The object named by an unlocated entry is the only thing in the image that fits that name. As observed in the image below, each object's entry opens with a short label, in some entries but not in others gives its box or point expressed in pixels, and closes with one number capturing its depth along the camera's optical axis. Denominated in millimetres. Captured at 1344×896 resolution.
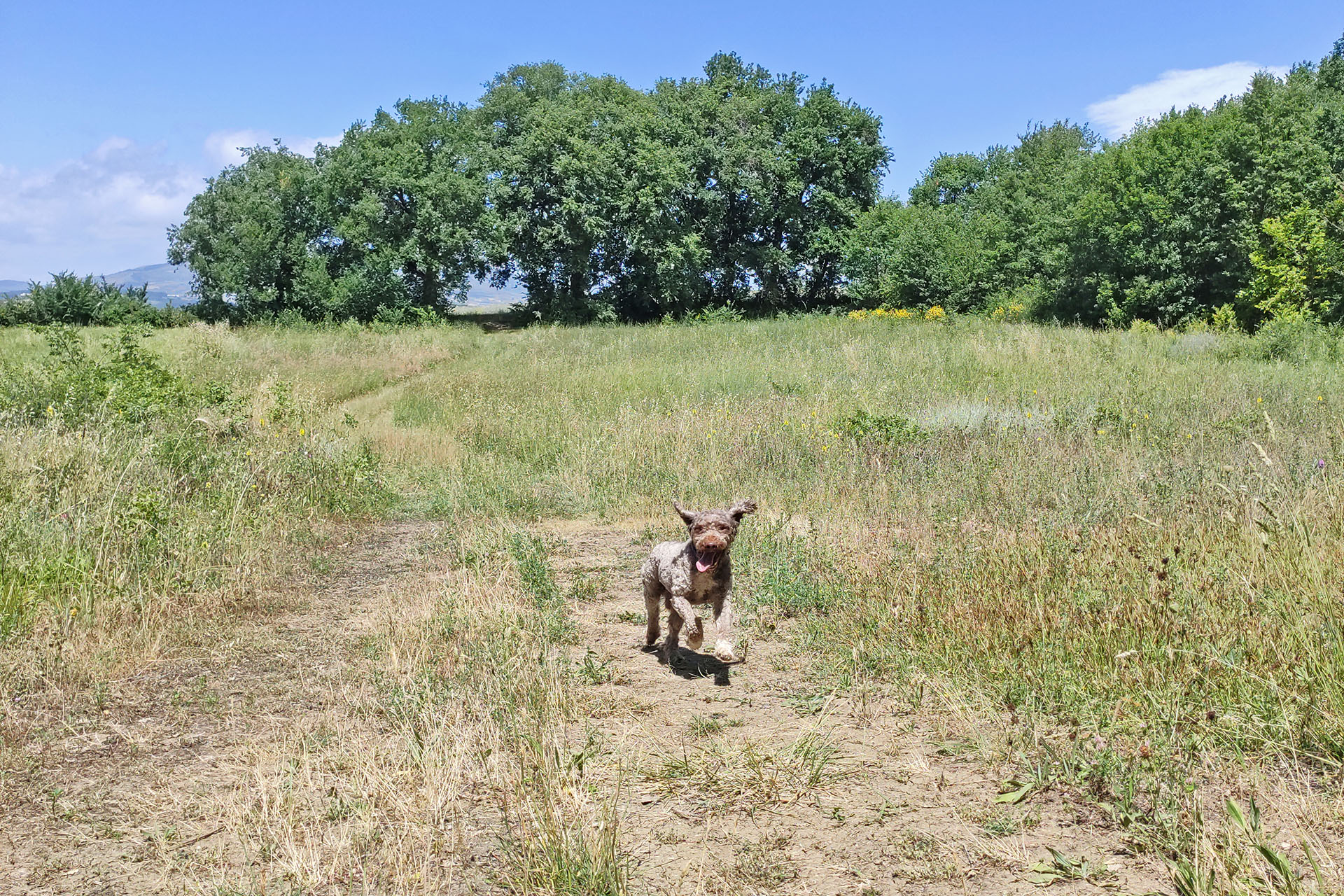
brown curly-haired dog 5312
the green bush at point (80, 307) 37125
